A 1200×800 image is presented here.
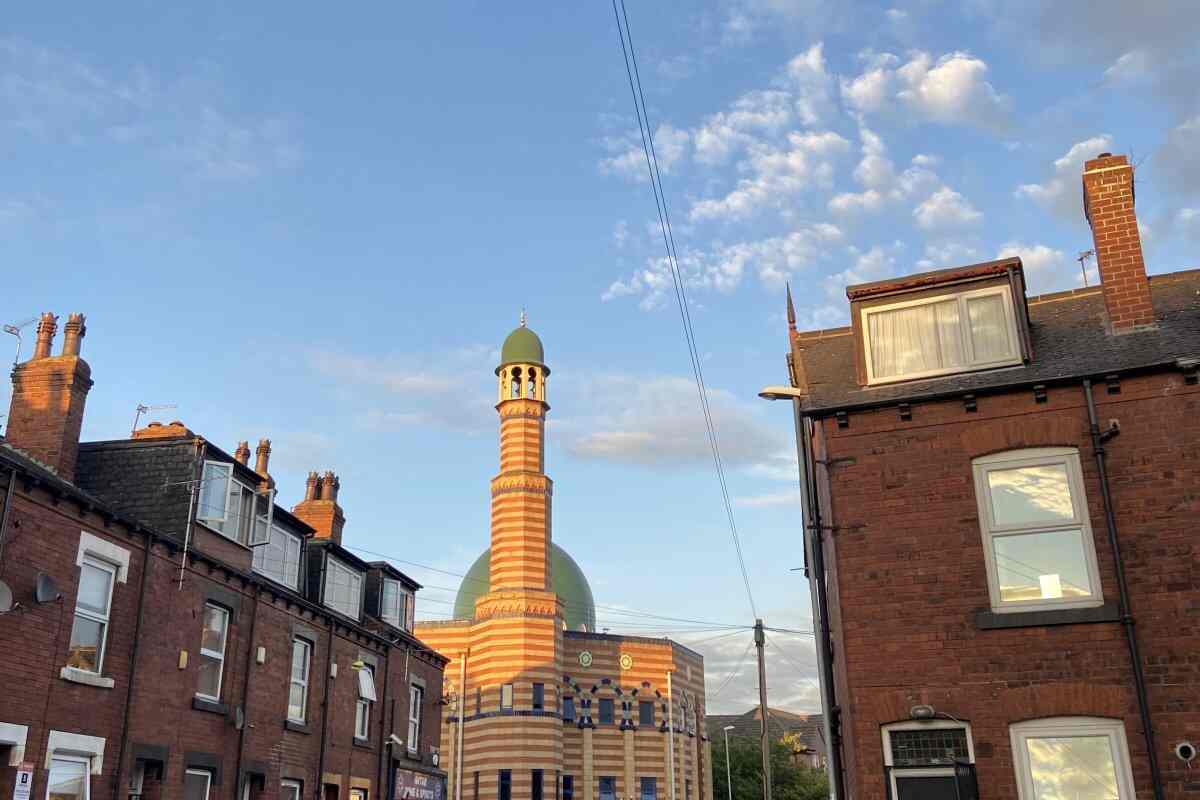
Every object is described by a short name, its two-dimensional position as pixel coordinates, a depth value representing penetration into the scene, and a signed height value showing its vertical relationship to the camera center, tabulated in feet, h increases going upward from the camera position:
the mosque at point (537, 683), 188.96 +18.59
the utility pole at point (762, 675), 109.81 +10.73
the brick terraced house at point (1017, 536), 42.50 +10.30
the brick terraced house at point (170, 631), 52.31 +9.38
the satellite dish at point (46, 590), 50.80 +9.30
